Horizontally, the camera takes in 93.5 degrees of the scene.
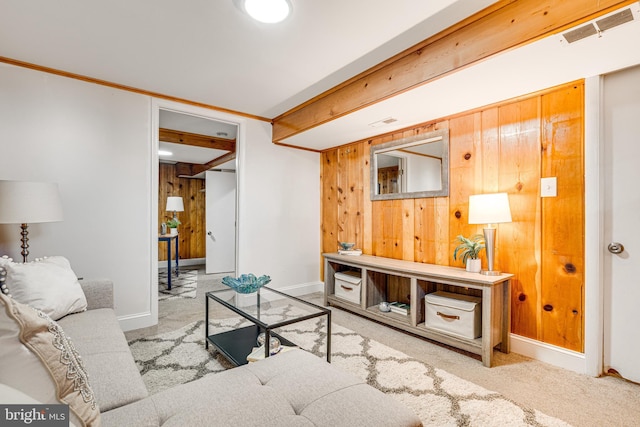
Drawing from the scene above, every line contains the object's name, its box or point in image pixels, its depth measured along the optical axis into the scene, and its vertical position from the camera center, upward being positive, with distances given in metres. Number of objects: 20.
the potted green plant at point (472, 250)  2.41 -0.28
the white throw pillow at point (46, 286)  1.64 -0.42
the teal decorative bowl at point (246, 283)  2.20 -0.51
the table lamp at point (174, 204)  5.88 +0.20
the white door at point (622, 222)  1.89 -0.04
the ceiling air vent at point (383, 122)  2.88 +0.92
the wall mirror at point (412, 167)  2.87 +0.51
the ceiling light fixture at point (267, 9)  1.66 +1.17
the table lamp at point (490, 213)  2.22 +0.02
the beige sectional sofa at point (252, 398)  0.92 -0.63
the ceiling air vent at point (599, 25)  1.41 +0.93
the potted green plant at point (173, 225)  5.30 -0.19
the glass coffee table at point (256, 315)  1.81 -0.63
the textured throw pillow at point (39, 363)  0.64 -0.34
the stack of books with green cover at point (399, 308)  2.78 -0.87
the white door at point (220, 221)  5.71 -0.13
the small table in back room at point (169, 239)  4.39 -0.38
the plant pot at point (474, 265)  2.40 -0.40
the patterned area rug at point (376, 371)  1.58 -1.04
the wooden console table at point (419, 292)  2.15 -0.70
